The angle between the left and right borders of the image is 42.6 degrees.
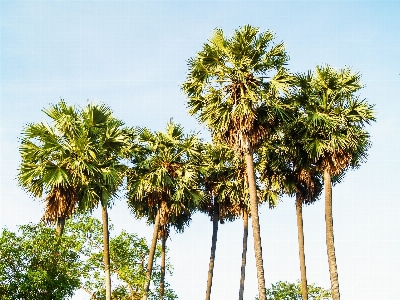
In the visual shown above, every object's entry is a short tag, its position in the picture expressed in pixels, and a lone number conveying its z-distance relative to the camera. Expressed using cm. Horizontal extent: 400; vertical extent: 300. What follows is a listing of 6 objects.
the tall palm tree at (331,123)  2544
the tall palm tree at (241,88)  2422
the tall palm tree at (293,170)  2722
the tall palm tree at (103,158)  2392
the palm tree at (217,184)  3409
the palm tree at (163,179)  3073
